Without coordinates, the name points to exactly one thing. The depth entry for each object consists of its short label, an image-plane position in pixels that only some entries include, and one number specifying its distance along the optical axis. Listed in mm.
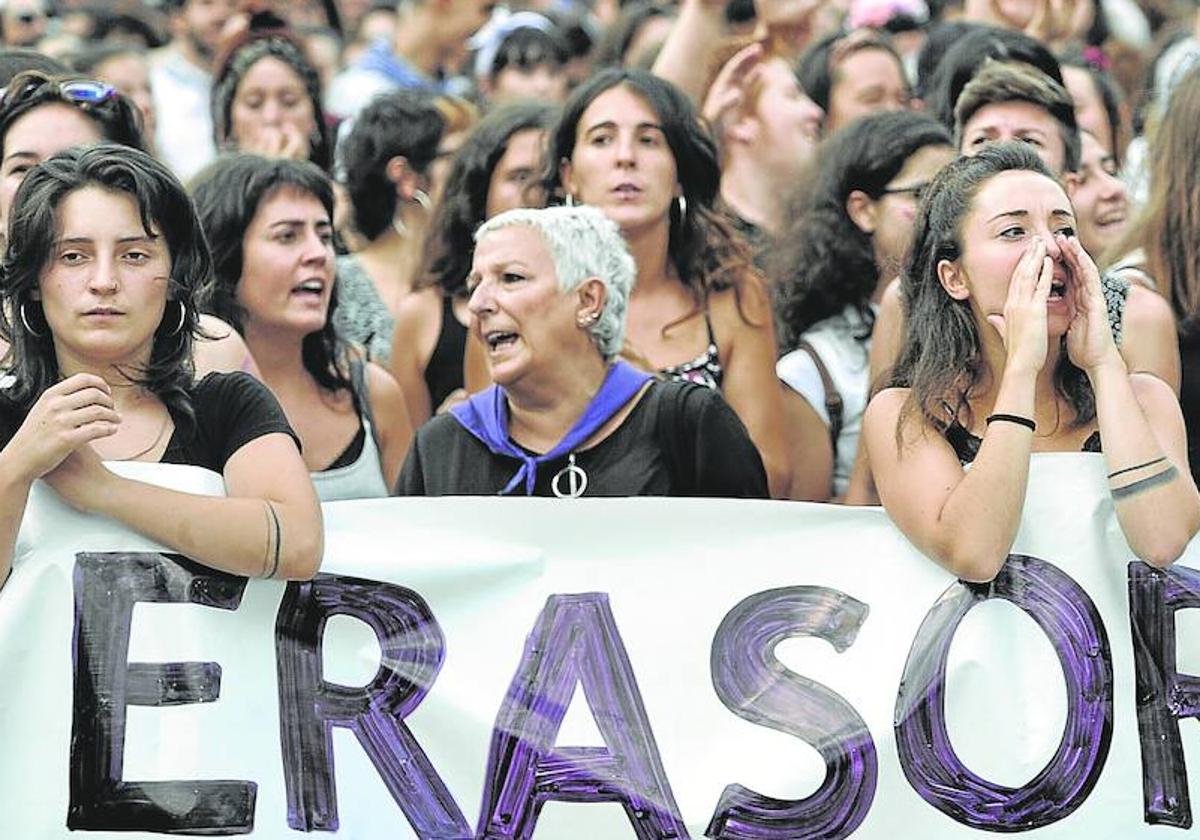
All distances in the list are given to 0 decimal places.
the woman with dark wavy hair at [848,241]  12141
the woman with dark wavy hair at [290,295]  10812
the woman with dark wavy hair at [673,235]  11242
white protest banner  8234
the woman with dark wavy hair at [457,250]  12234
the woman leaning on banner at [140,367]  8094
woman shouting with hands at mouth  8320
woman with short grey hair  9625
